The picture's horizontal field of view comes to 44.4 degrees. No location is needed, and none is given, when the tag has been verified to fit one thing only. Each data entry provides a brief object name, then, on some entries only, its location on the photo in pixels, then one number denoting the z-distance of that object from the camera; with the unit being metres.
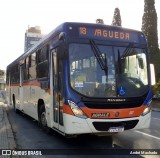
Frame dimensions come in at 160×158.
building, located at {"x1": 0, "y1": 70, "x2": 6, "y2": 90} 72.24
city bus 4.84
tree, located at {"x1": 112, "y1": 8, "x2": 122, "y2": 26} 31.59
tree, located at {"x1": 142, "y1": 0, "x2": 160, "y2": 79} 25.79
